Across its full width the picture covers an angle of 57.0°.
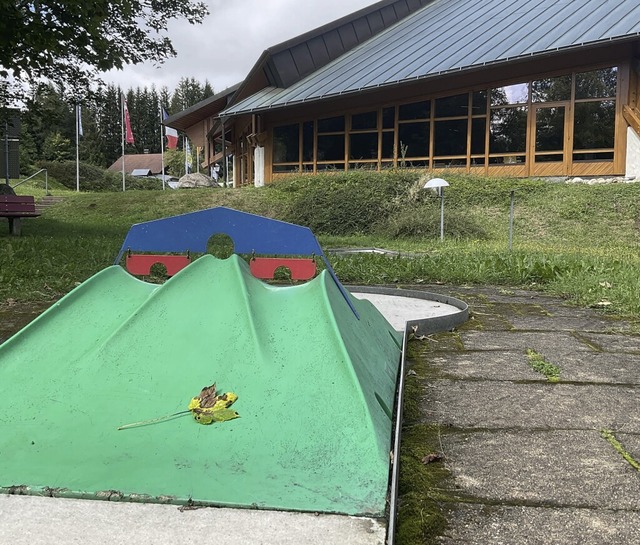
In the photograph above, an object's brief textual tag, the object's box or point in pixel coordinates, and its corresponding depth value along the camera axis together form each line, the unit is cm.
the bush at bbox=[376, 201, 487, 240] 1293
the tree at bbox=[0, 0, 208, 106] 743
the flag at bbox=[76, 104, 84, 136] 3894
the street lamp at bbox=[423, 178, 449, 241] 1138
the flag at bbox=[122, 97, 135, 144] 4069
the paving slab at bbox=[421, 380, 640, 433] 201
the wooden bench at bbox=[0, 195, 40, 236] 1090
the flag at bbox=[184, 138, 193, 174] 5711
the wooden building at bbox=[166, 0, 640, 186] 1597
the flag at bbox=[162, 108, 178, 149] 3494
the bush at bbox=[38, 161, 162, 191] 4019
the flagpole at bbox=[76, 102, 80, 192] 3819
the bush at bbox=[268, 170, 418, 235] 1567
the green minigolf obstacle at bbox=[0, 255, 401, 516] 143
